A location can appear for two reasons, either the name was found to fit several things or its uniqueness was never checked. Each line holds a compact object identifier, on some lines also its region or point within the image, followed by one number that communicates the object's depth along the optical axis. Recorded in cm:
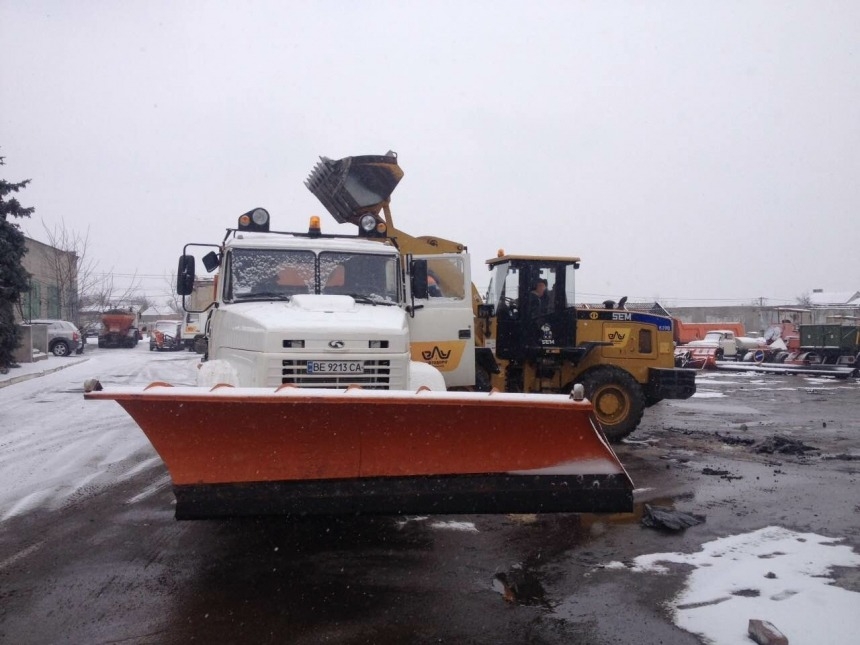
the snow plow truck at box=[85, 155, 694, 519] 414
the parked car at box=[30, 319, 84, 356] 2847
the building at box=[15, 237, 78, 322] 3772
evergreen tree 1875
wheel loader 948
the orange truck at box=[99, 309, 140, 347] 3838
